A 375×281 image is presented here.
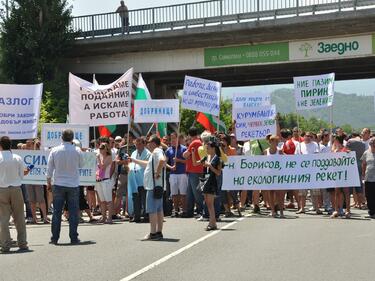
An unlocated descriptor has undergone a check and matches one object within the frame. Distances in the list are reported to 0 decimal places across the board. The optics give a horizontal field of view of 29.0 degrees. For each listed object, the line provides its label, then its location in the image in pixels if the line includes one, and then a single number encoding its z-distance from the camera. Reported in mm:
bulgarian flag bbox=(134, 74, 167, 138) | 19766
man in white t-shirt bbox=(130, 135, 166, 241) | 12742
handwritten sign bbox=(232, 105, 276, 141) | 19688
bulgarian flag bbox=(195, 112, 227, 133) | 21969
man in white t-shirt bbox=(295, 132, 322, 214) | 17625
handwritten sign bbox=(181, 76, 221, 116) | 19375
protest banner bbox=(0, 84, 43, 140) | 16203
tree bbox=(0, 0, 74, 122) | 38906
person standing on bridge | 37719
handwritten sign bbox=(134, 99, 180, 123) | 19219
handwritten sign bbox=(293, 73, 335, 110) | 18500
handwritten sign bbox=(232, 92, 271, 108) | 22547
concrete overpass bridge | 32469
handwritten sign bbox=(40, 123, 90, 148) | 17094
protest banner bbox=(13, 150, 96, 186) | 16562
